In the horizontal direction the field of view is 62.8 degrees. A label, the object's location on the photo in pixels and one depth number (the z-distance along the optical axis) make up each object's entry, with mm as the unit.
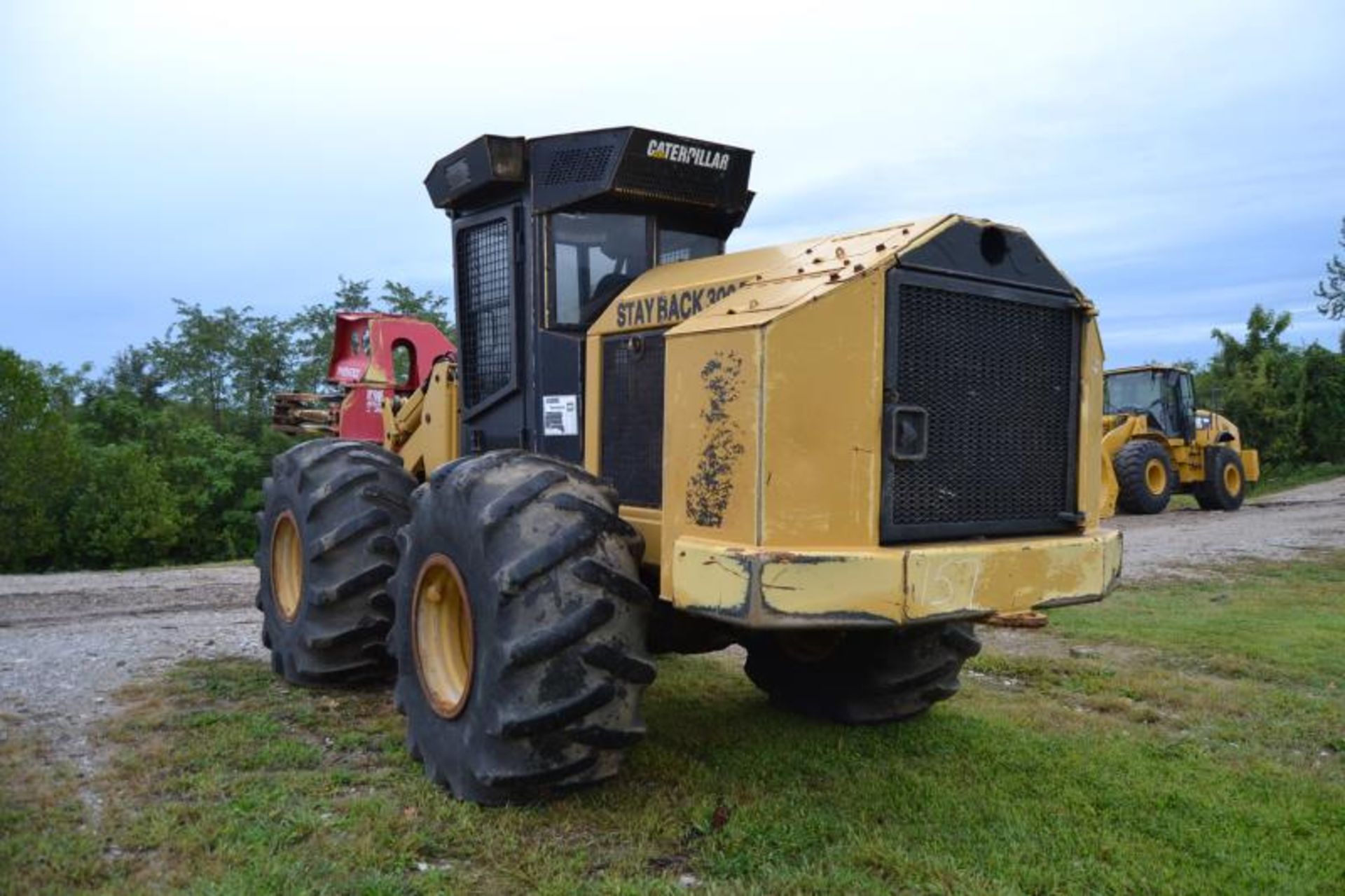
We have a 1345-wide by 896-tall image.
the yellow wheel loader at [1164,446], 19562
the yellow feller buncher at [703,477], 3742
